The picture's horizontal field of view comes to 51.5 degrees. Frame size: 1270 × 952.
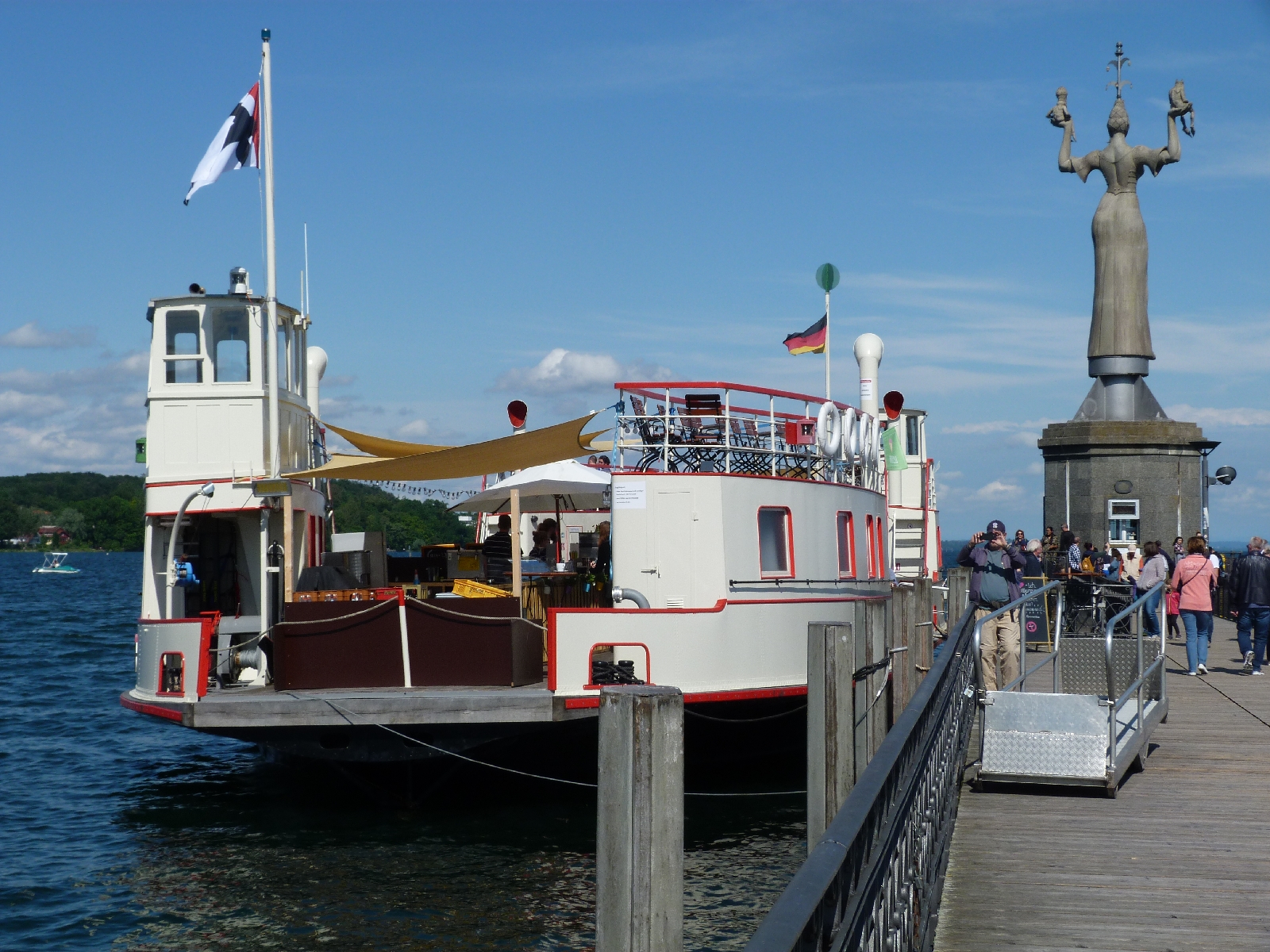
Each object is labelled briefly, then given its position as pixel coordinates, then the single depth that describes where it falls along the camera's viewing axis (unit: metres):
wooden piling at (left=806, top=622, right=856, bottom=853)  8.62
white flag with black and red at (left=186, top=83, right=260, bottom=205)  14.96
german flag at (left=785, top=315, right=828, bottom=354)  22.03
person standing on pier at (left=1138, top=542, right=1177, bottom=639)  18.33
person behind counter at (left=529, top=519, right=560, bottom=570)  17.05
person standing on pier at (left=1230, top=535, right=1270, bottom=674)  17.14
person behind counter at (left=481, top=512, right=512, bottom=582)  15.14
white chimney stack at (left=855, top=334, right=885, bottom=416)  21.09
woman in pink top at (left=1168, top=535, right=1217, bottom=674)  17.02
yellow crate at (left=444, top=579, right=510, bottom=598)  13.43
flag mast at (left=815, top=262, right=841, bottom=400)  21.00
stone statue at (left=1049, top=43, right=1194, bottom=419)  31.16
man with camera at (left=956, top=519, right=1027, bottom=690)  14.19
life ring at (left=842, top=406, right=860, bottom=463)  16.39
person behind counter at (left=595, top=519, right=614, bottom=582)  15.36
